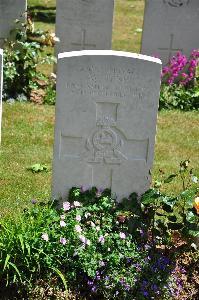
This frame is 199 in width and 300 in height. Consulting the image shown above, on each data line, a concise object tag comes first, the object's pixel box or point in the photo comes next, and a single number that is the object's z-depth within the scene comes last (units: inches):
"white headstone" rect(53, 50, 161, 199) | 190.7
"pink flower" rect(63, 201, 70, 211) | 190.4
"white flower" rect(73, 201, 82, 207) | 194.1
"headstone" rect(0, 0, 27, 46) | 349.4
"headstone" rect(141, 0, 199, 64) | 349.7
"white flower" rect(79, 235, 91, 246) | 179.0
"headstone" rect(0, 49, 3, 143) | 197.2
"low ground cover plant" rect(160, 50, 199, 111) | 353.4
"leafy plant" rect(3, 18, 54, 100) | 338.3
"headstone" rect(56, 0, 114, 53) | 349.7
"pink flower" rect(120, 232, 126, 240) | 185.9
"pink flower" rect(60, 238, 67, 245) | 176.1
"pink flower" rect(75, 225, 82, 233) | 180.7
